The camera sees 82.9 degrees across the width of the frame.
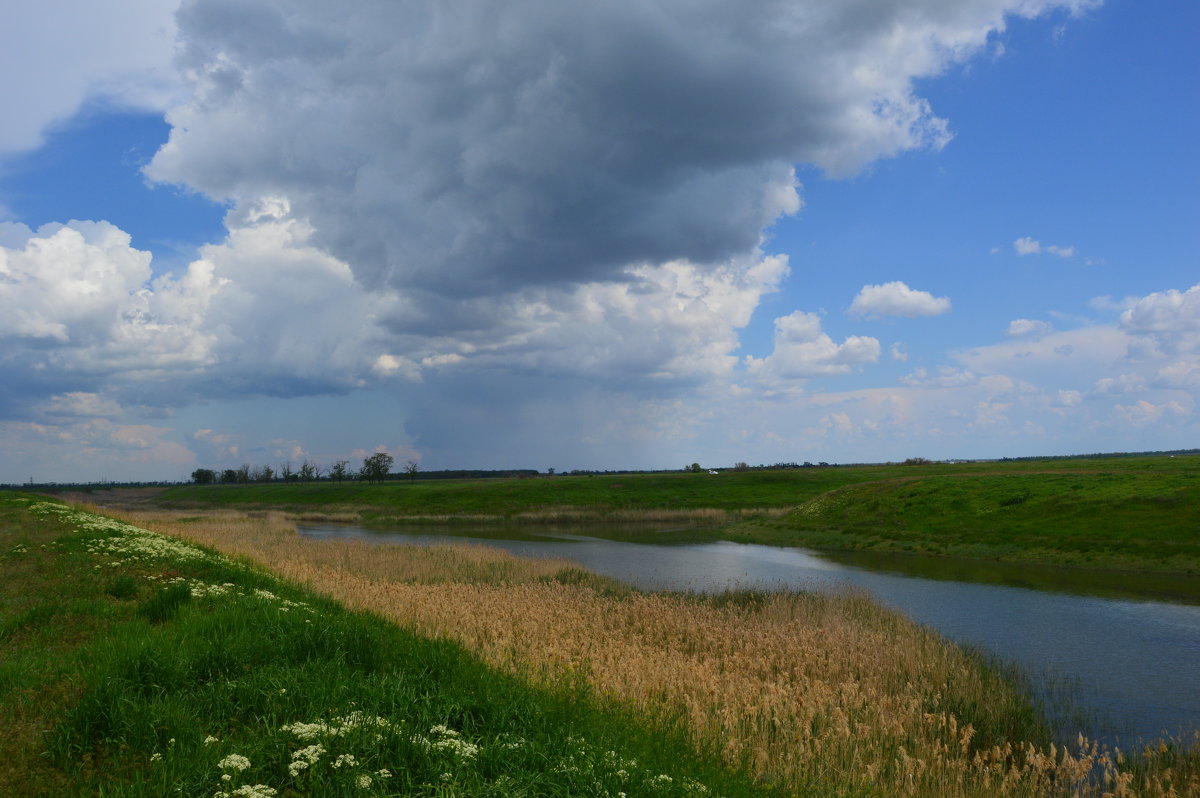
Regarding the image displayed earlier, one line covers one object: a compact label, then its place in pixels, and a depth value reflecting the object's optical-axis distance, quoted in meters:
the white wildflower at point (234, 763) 6.11
